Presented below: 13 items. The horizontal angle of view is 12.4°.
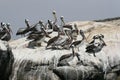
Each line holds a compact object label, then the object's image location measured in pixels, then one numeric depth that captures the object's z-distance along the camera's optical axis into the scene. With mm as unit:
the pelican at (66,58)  38000
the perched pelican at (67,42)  40938
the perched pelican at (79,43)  41000
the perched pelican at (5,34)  44000
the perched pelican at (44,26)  45344
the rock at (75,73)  37500
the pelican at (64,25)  46906
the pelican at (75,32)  43981
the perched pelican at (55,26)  45712
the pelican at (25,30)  45881
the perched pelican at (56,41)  41094
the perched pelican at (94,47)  39812
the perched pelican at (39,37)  42812
